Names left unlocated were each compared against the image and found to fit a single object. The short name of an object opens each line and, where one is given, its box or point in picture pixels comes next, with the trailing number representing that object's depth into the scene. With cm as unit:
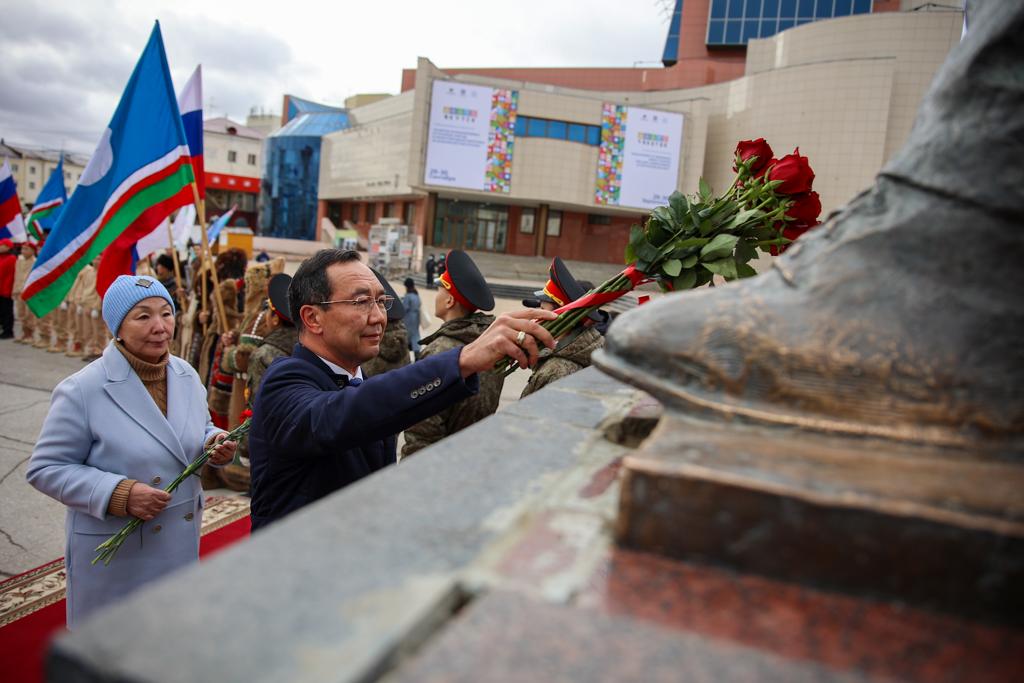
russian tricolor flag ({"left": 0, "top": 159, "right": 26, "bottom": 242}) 877
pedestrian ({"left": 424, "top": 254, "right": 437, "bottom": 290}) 2222
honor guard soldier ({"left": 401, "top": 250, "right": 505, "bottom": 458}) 324
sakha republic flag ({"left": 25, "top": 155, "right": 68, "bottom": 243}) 1038
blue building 4266
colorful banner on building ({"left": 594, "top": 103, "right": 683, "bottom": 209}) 2902
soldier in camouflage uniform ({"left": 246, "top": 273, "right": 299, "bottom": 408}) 424
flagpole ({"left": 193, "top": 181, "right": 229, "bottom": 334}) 478
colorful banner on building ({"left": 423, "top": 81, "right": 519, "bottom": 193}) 2789
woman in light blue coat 228
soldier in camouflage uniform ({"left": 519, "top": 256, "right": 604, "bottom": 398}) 340
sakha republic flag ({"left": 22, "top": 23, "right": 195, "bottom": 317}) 421
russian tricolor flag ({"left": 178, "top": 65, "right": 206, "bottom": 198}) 540
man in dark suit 180
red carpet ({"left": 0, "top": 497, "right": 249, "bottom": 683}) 254
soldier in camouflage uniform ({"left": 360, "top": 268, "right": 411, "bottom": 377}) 441
